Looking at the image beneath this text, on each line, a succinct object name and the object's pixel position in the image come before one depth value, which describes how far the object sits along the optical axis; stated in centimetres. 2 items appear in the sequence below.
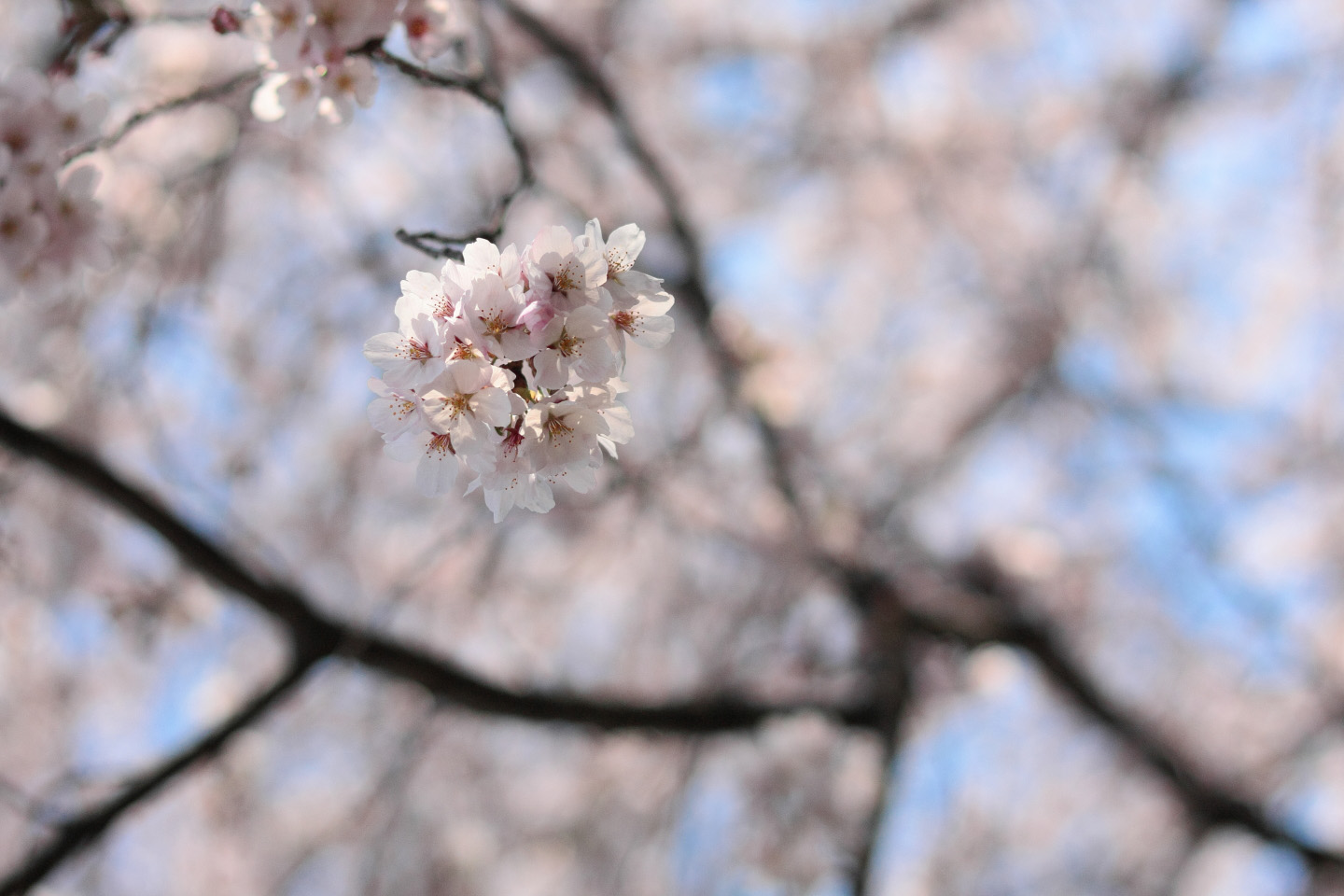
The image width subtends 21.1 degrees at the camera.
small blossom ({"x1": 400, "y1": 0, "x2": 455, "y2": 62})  121
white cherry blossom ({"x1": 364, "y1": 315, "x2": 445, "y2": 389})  110
